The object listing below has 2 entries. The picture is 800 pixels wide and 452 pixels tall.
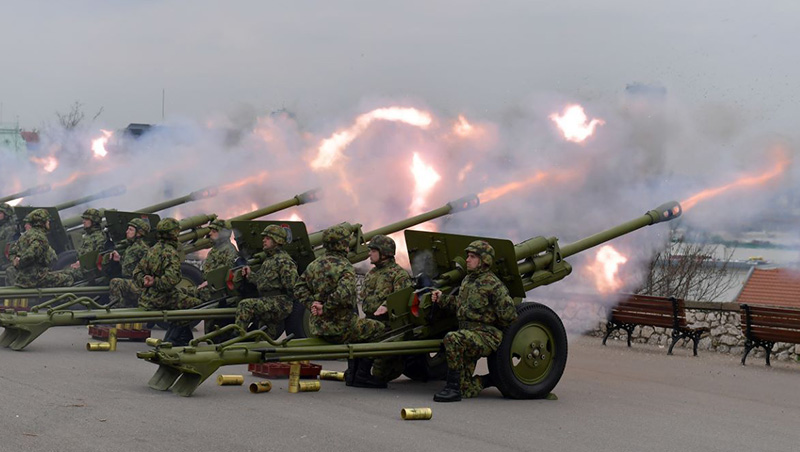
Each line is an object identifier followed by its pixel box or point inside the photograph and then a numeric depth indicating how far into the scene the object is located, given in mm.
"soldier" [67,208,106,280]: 17969
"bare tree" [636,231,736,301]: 27641
